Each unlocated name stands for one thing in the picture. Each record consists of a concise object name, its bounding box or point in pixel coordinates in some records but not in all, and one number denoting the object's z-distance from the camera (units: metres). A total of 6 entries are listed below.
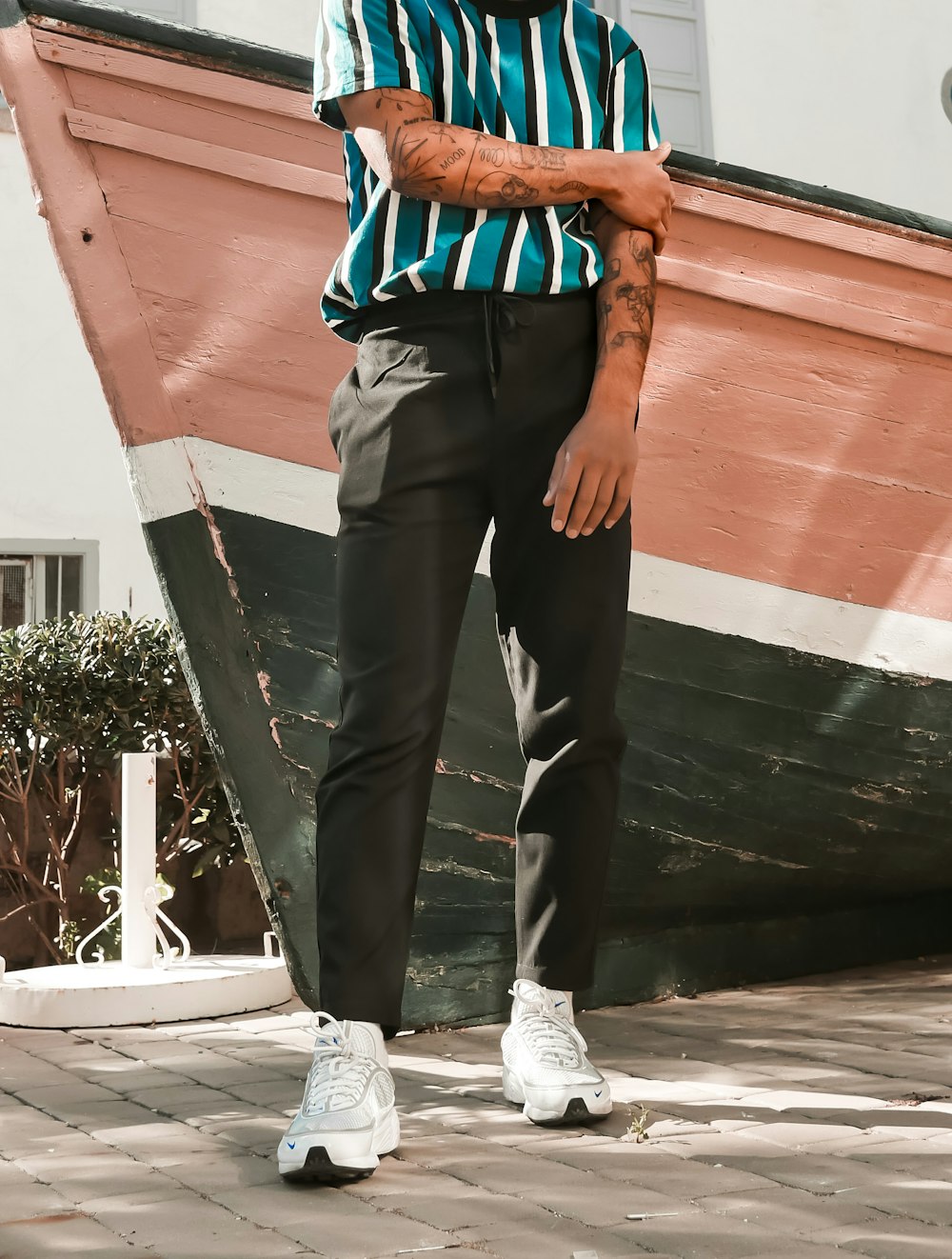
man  2.05
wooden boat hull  2.83
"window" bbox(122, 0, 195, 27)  6.17
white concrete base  3.24
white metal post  3.60
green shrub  4.32
